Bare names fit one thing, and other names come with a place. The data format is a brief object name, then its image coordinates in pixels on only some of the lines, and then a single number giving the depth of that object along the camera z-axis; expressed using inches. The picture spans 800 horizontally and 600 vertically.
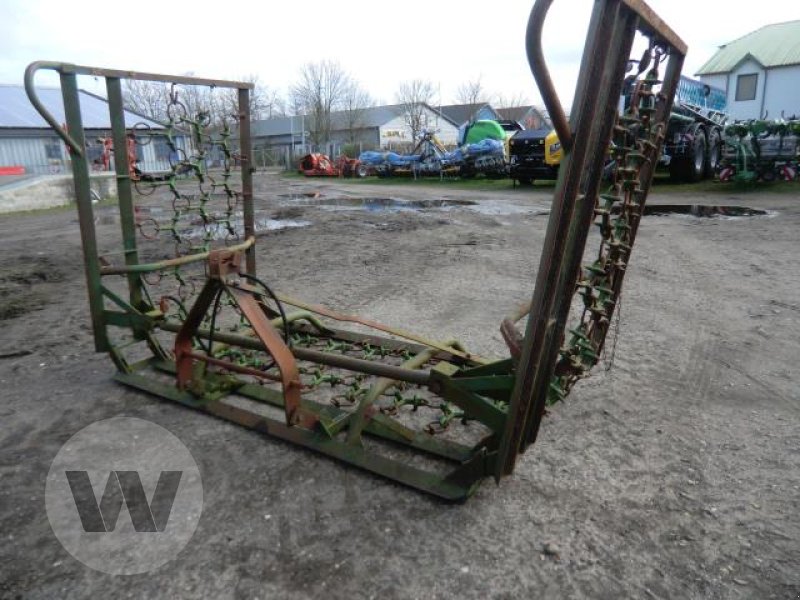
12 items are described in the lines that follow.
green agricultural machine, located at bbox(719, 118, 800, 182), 488.1
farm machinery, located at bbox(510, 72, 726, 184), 522.0
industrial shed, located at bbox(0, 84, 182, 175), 1074.9
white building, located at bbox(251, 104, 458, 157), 2046.0
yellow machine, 579.2
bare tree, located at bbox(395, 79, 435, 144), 1921.8
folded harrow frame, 78.1
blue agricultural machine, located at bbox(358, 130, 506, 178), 773.3
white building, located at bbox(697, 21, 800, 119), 1330.0
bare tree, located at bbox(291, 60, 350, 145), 1900.8
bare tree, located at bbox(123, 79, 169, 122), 1799.5
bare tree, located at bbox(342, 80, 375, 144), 2042.3
